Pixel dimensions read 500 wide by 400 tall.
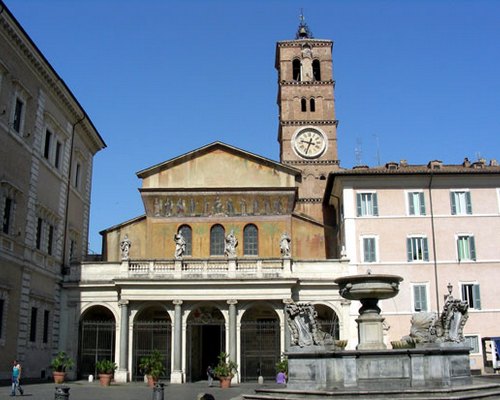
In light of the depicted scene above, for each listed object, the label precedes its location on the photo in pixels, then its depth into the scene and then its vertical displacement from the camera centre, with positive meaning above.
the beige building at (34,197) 25.58 +6.91
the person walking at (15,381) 20.49 -1.05
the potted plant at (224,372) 28.27 -1.18
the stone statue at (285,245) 31.84 +4.93
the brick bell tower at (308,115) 54.22 +20.16
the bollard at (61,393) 14.34 -1.02
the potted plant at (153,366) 27.84 -0.87
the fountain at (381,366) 14.47 -0.50
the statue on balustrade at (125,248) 32.03 +4.89
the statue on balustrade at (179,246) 32.03 +4.95
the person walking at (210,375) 29.31 -1.33
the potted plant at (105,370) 28.36 -1.02
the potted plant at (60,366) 28.05 -0.81
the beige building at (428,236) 31.84 +5.49
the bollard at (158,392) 16.98 -1.20
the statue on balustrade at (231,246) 31.80 +4.95
